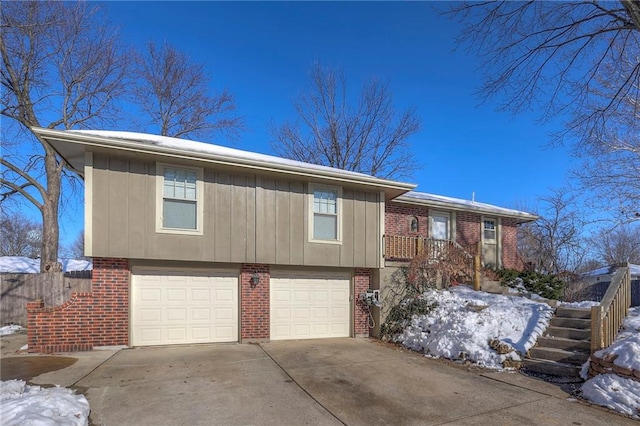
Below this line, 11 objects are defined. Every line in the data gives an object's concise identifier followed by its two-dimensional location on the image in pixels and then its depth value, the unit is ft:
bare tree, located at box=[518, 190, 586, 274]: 59.06
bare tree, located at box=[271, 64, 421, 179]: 73.97
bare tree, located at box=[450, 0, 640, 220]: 19.17
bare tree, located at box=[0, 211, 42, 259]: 113.60
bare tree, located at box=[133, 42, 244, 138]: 66.49
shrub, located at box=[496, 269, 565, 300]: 38.24
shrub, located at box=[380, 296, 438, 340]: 32.81
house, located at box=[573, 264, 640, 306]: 41.97
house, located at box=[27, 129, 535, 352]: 26.25
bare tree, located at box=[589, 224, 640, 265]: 106.52
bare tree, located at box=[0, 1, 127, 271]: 46.01
